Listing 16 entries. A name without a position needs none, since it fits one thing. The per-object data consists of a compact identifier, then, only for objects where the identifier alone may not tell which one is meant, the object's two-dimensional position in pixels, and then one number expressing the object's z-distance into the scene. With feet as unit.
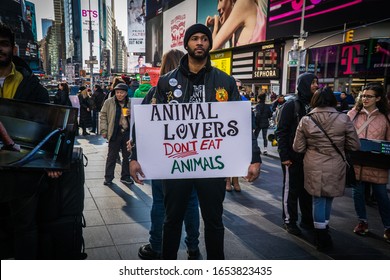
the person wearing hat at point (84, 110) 43.78
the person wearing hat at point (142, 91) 19.88
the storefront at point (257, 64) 98.07
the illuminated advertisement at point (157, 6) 190.29
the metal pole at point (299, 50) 59.91
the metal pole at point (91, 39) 95.50
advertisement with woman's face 104.43
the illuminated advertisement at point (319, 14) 69.62
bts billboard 99.58
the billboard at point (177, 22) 161.89
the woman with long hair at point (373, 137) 13.34
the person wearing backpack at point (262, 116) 33.68
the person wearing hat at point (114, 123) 20.61
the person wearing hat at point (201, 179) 8.51
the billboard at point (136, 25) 261.24
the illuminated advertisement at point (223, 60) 127.34
